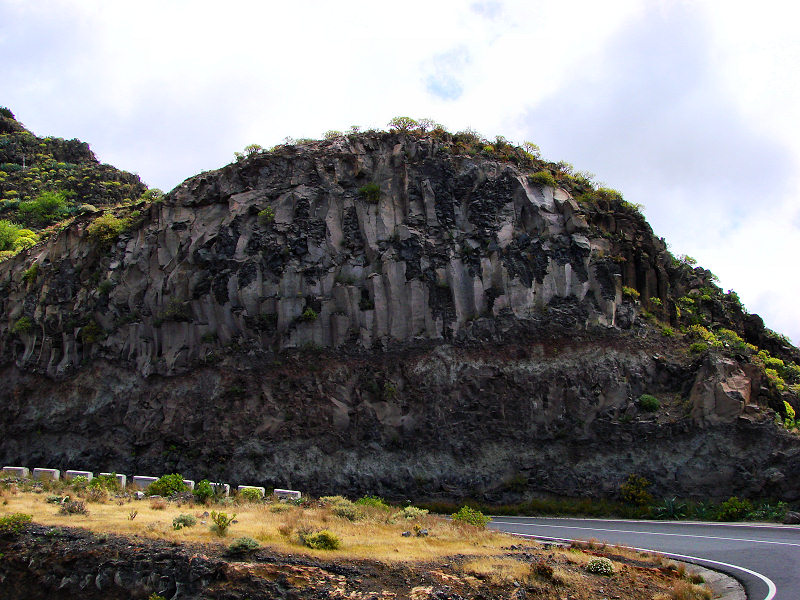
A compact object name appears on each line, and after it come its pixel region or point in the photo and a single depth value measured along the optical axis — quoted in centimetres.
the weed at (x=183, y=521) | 1900
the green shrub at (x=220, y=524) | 1806
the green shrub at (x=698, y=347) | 3145
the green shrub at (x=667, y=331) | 3284
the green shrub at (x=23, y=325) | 3981
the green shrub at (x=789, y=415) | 2817
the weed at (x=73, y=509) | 2102
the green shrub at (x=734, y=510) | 2509
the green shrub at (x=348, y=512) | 2217
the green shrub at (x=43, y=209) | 6106
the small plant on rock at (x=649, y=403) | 2969
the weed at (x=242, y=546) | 1641
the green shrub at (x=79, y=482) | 2599
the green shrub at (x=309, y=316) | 3362
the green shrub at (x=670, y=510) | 2603
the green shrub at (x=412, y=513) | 2338
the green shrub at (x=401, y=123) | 3959
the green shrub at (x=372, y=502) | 2559
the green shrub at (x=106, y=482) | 2624
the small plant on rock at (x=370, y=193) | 3625
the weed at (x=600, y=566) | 1636
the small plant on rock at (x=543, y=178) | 3616
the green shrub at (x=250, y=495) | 2573
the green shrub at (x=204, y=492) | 2423
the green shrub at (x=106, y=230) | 4006
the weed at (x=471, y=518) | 2139
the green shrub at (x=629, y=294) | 3372
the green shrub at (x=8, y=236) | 5556
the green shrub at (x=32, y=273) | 4225
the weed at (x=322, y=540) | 1712
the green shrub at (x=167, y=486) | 2595
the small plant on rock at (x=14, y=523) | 1931
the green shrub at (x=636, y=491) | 2714
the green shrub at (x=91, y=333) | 3735
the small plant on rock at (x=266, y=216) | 3638
